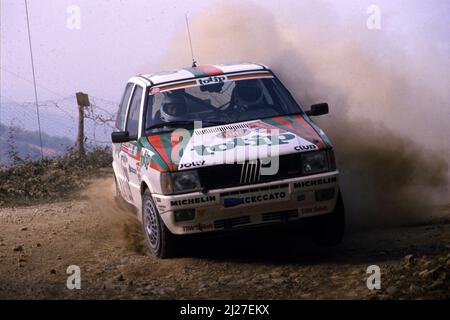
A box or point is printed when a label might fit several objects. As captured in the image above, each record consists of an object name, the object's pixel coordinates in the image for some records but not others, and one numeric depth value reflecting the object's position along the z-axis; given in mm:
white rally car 14243
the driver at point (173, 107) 16430
